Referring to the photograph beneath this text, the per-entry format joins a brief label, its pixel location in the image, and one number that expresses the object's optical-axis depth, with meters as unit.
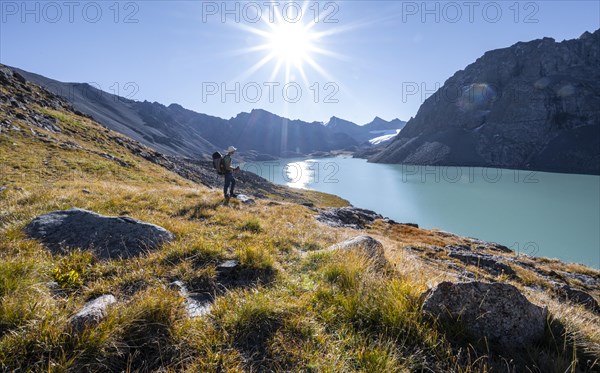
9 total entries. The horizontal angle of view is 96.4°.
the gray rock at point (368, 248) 6.16
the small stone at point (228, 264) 5.52
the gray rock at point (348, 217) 25.39
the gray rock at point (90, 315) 3.03
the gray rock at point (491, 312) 3.73
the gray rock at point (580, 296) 13.19
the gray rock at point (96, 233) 5.76
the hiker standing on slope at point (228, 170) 16.09
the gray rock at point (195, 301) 4.03
